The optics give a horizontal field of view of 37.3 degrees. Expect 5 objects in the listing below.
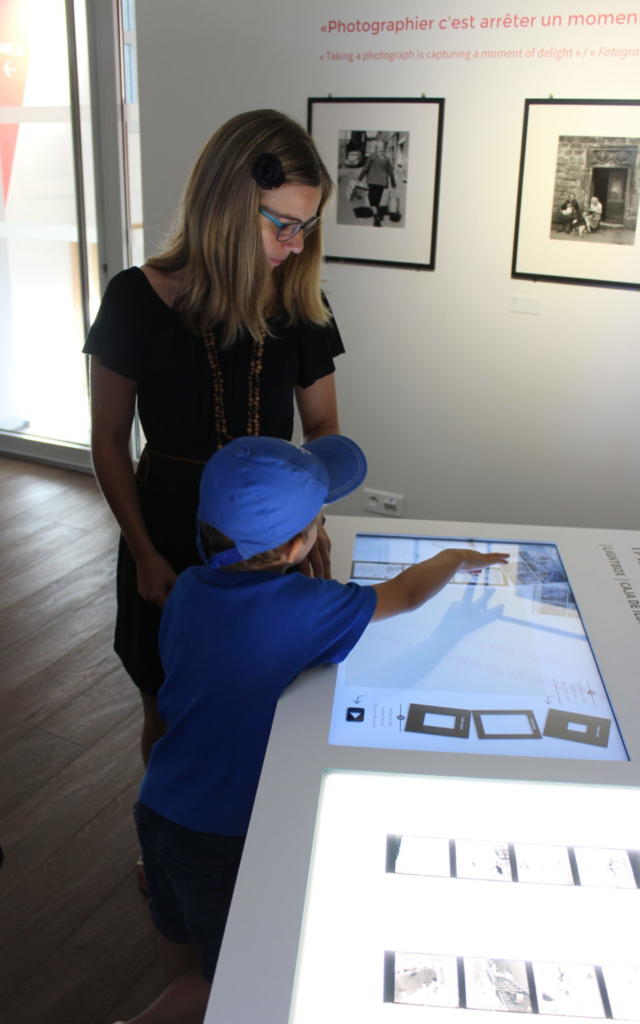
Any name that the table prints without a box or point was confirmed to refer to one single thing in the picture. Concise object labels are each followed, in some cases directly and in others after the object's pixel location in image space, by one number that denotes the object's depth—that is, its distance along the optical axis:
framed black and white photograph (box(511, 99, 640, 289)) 3.09
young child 1.27
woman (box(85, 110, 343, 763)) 1.61
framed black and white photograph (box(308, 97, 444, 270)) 3.41
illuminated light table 0.98
